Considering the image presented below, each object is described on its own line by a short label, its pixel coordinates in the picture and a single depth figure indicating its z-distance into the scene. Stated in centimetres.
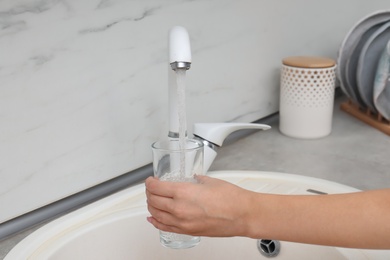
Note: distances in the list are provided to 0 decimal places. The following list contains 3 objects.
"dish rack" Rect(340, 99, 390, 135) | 108
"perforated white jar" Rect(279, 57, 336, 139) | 100
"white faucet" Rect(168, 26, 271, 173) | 60
